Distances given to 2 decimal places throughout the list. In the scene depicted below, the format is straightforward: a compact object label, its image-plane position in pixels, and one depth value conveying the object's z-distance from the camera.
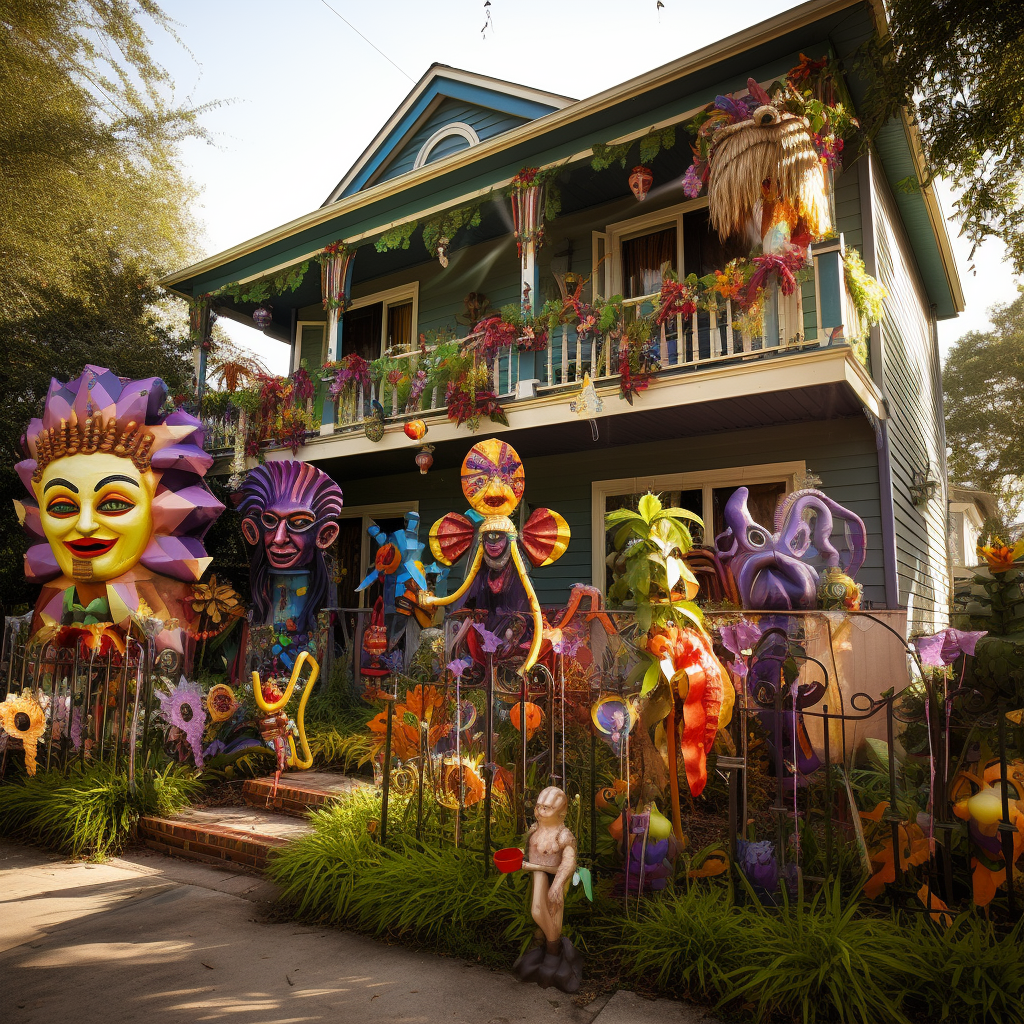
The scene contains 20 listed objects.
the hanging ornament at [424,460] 8.76
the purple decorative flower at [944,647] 3.28
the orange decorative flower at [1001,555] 4.40
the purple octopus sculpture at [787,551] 5.38
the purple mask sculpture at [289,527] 7.03
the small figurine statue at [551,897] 3.08
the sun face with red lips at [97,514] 6.98
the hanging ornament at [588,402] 7.40
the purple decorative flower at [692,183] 6.77
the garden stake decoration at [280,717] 5.67
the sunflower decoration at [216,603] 7.58
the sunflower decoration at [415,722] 4.39
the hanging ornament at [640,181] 7.67
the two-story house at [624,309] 6.94
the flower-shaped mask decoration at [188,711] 5.89
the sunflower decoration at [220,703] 6.15
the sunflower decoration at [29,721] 5.72
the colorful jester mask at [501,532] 5.49
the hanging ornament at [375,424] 9.17
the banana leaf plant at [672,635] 3.53
